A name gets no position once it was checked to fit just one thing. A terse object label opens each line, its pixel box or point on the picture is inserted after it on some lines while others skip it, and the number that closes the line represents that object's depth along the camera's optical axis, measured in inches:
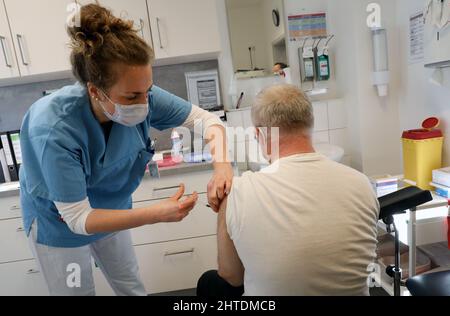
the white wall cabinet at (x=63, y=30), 69.9
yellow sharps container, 62.1
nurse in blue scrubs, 30.8
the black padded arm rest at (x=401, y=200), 35.1
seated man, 27.2
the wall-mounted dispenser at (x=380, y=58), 71.6
